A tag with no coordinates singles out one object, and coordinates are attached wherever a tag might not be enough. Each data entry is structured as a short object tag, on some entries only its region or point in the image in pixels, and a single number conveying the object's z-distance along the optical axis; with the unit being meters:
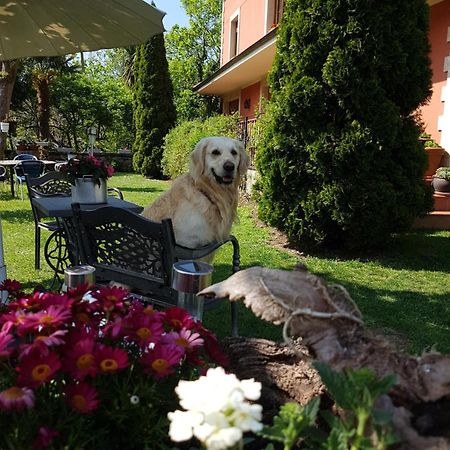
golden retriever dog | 3.63
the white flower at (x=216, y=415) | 0.76
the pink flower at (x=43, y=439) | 0.99
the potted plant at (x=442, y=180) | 7.87
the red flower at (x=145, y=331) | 1.21
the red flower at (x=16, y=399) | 0.96
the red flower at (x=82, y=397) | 1.02
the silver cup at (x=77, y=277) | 1.77
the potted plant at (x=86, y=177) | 3.90
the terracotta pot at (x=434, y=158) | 8.41
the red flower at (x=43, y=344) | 1.06
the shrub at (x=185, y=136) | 13.02
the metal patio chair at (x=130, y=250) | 2.51
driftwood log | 1.04
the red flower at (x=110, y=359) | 1.07
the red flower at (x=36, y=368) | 1.01
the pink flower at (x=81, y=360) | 1.06
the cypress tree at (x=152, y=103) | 19.33
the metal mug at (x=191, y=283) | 1.75
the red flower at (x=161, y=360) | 1.12
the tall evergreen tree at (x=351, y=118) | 5.91
